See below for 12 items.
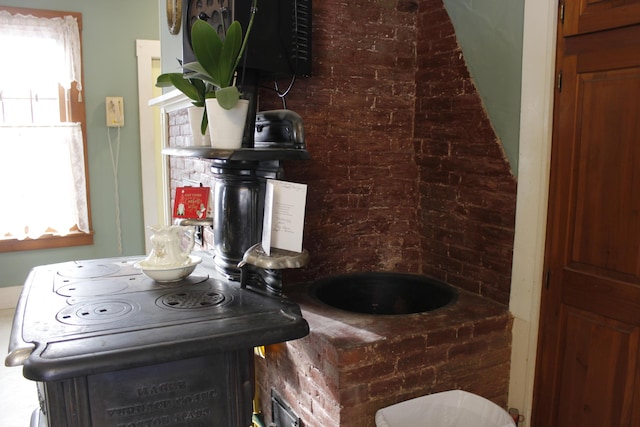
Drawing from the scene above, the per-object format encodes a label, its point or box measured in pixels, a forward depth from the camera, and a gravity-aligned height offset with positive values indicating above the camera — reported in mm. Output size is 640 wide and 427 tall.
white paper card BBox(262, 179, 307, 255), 1729 -232
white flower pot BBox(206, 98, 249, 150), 1808 +73
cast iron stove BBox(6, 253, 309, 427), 1306 -515
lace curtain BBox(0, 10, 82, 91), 3850 +815
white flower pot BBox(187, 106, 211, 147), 2070 +71
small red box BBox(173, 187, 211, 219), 2326 -255
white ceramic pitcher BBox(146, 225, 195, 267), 1854 -366
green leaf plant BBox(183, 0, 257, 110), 1699 +292
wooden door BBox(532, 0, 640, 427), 1648 -267
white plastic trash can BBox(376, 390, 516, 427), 1748 -900
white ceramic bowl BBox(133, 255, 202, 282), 1831 -441
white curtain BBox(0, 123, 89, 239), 3994 -282
